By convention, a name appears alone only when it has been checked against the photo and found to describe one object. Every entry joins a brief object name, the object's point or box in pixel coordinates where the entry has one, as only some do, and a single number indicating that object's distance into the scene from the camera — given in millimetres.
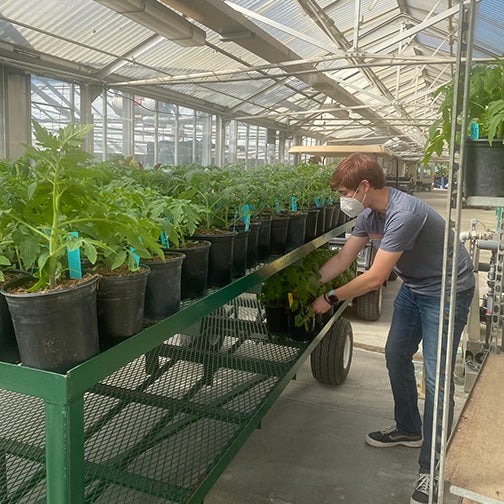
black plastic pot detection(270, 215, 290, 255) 3014
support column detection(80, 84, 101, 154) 8383
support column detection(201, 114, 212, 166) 12383
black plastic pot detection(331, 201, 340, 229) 4340
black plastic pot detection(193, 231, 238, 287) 2186
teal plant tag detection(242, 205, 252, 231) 2486
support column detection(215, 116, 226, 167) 12961
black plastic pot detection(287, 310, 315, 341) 3318
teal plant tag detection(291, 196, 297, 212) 3347
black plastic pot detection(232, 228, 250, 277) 2367
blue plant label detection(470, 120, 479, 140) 1631
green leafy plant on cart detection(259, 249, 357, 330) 3219
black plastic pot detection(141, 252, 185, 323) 1672
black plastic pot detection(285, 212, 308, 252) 3195
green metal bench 1214
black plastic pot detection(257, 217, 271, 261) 2814
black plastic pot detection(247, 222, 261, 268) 2639
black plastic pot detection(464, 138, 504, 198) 1598
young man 2484
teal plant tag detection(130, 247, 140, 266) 1479
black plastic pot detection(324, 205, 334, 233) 4098
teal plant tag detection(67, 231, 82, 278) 1358
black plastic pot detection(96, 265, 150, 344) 1441
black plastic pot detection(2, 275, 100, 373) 1229
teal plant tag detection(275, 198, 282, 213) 3068
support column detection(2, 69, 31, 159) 7117
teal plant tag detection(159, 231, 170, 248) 1953
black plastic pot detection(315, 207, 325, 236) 3867
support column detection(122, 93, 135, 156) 9516
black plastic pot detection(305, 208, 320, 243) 3570
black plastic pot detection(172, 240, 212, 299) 1969
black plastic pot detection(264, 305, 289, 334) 3413
